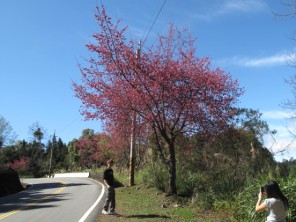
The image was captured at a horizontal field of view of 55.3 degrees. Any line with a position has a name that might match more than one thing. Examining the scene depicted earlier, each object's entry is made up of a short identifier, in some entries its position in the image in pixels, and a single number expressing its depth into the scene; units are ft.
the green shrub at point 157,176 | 43.43
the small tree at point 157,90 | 34.71
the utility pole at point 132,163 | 54.44
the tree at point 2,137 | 159.96
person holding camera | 16.18
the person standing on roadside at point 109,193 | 31.25
